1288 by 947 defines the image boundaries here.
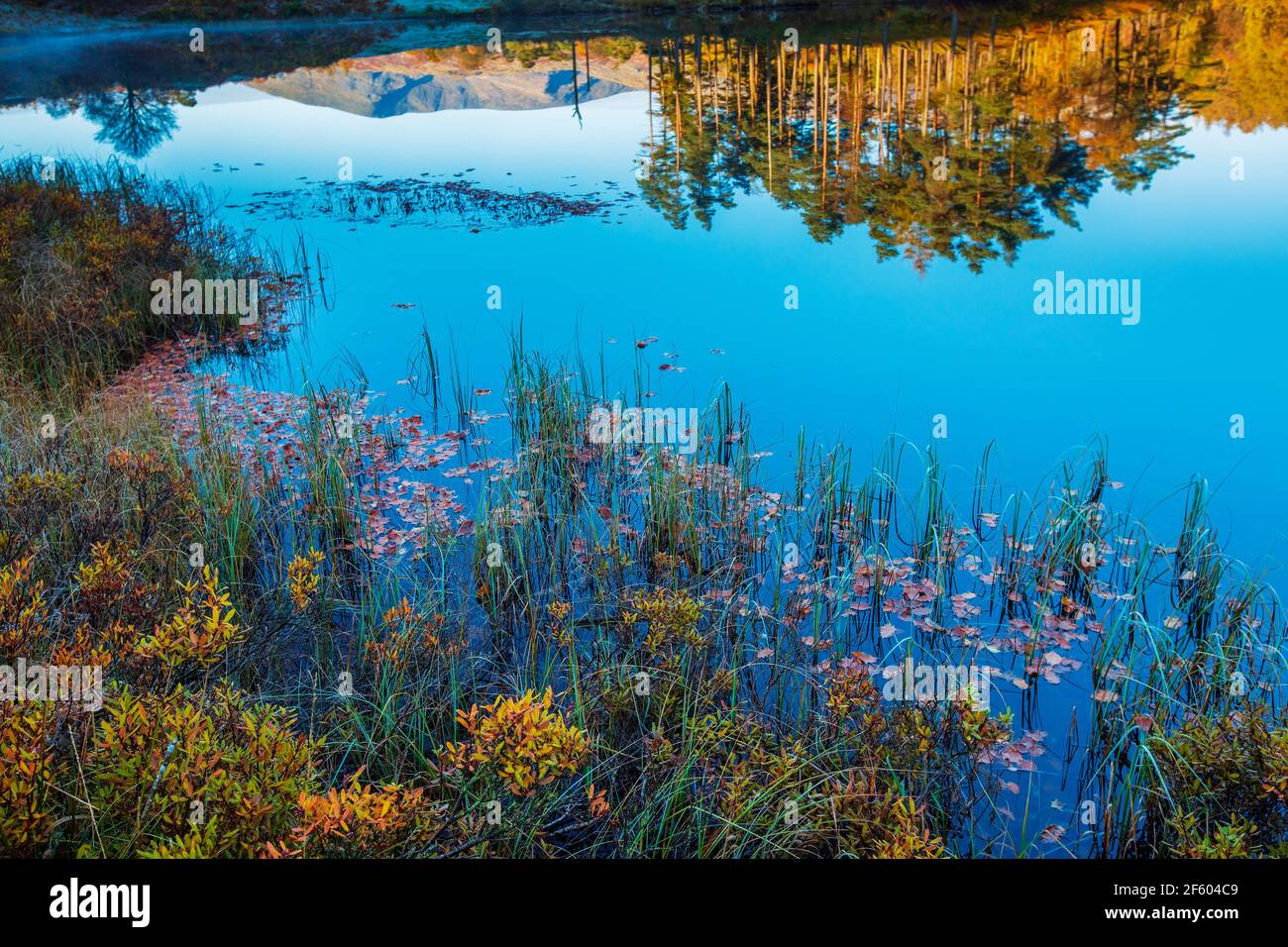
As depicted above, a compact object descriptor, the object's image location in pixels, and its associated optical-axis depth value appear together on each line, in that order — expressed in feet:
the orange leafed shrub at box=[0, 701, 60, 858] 8.28
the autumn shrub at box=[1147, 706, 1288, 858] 10.93
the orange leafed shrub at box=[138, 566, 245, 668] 11.16
